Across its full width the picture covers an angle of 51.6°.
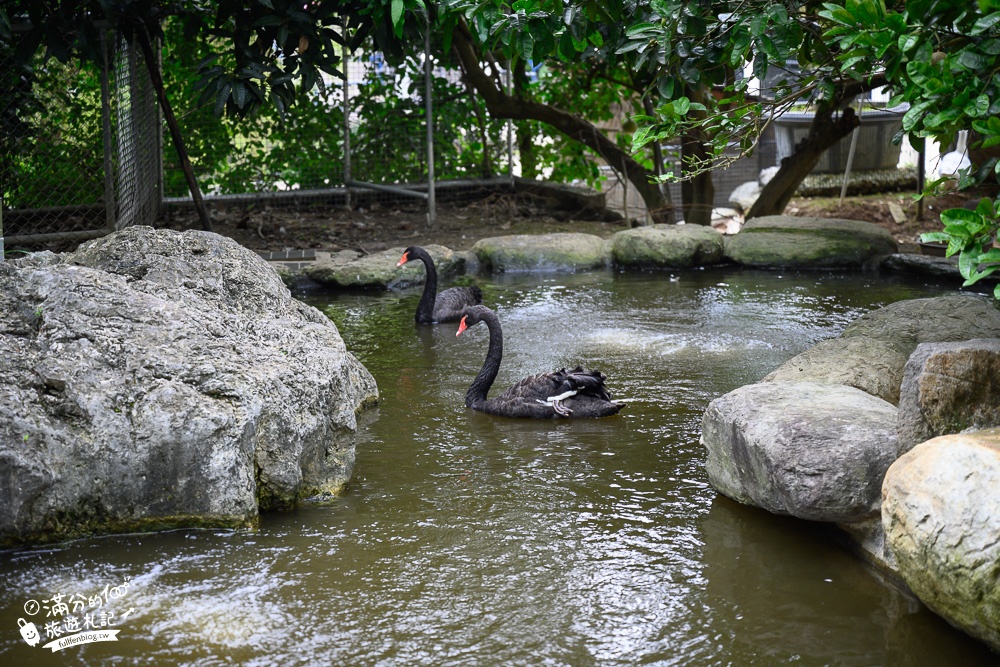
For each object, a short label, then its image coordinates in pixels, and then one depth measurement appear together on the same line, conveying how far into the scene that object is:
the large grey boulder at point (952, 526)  3.33
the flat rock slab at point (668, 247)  11.24
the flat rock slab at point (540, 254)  11.34
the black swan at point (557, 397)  6.18
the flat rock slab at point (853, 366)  5.46
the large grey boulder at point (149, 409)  4.39
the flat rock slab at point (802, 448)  4.20
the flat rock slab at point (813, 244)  10.98
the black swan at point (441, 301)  9.01
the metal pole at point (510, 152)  14.71
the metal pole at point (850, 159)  14.33
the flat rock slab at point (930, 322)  5.99
